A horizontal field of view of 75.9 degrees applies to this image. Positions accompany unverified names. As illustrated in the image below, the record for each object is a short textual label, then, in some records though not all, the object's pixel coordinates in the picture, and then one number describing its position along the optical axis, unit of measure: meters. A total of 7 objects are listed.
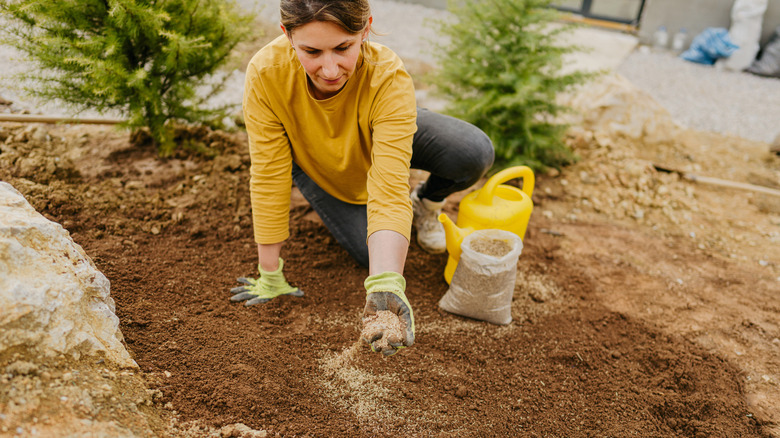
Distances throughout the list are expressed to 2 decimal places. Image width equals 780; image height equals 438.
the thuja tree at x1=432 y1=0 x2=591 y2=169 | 3.36
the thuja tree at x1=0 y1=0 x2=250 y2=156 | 2.49
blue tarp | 6.52
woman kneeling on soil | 1.55
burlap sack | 2.04
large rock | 1.26
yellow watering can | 2.21
